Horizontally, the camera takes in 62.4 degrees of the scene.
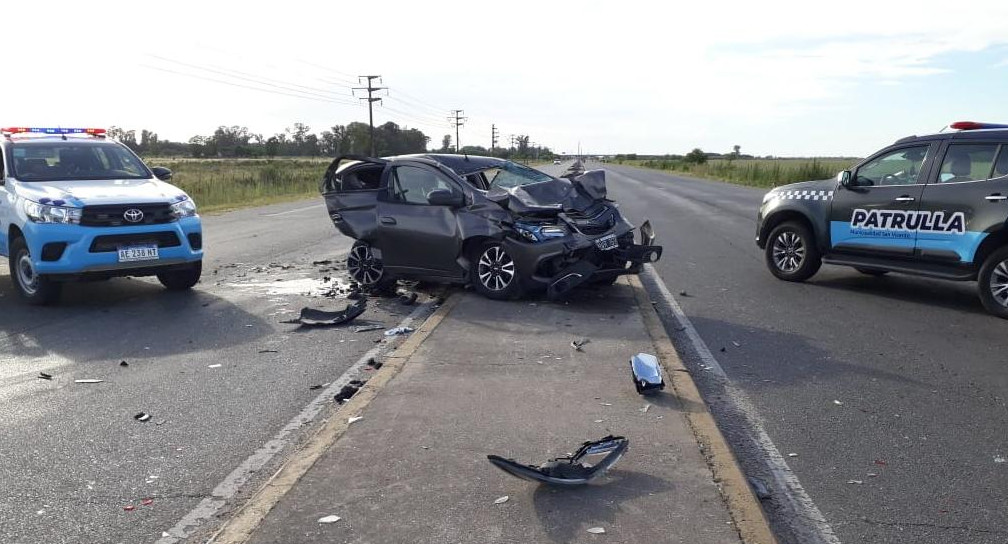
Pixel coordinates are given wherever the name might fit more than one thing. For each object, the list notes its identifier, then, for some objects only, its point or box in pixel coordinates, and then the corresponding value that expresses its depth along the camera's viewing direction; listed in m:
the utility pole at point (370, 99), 74.27
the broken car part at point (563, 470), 4.11
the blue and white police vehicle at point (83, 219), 8.99
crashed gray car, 8.79
